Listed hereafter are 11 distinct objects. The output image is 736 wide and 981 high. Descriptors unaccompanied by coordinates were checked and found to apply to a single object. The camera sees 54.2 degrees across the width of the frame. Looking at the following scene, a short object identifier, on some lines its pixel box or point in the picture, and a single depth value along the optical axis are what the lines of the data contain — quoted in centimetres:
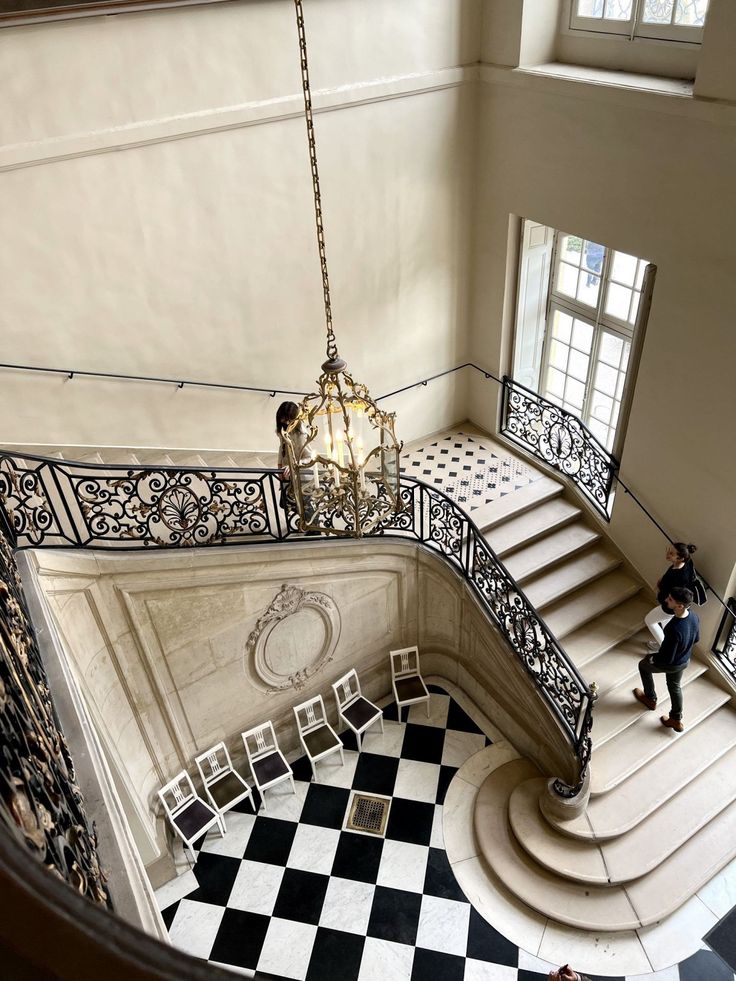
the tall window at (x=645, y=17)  550
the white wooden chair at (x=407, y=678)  765
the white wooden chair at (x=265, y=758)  694
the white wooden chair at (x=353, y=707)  734
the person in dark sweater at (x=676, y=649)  590
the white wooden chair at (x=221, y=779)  690
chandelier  394
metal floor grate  674
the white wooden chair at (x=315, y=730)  732
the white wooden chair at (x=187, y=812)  646
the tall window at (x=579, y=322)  675
